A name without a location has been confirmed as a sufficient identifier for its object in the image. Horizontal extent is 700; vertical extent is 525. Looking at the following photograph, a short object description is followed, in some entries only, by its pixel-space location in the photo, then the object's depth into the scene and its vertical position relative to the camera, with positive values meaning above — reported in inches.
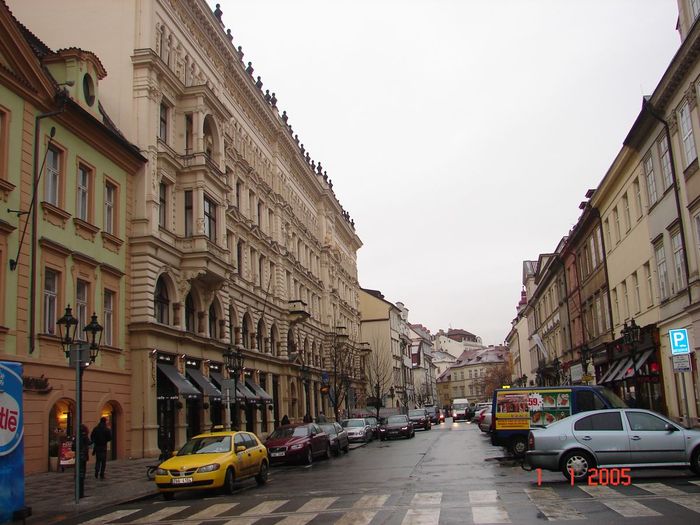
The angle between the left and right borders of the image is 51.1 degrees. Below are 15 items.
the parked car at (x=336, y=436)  1205.7 -65.8
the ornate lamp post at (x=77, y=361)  625.6 +41.9
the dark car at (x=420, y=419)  2321.6 -80.8
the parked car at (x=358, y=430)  1652.3 -75.6
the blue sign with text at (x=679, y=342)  832.9 +44.1
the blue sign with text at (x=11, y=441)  496.4 -20.0
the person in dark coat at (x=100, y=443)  845.2 -40.4
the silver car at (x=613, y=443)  597.3 -47.6
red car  1010.1 -62.4
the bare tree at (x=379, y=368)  3321.9 +126.0
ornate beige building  1175.6 +360.6
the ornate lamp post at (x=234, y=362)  1156.6 +70.6
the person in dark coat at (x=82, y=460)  645.3 -46.7
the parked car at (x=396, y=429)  1768.0 -81.9
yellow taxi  658.8 -57.4
